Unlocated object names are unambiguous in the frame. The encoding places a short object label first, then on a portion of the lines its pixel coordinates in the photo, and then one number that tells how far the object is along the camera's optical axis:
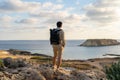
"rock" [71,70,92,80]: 5.23
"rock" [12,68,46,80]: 4.86
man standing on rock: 5.28
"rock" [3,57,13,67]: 5.89
